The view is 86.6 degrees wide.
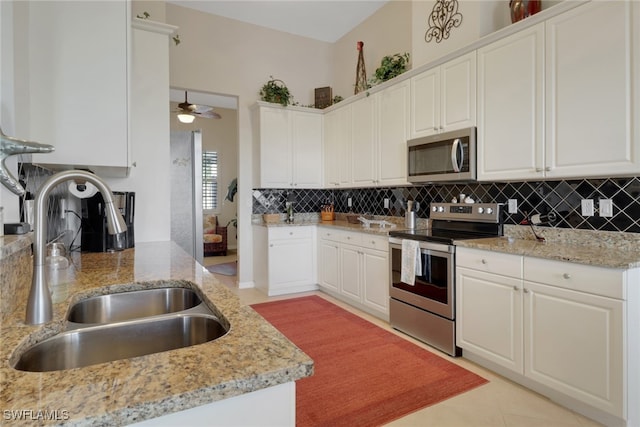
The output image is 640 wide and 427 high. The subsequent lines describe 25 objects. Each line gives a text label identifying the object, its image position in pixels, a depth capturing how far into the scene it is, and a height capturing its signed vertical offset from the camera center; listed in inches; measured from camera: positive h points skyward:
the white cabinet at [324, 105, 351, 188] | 174.9 +33.5
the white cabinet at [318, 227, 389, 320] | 135.4 -26.5
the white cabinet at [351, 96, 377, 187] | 156.0 +32.5
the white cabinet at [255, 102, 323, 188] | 180.4 +34.8
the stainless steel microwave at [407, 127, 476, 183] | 109.9 +18.1
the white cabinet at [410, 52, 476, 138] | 110.5 +39.0
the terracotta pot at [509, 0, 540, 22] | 99.8 +59.4
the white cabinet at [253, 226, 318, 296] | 171.2 -25.6
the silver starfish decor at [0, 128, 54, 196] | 40.4 +7.5
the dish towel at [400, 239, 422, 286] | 113.7 -17.9
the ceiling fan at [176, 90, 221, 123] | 201.2 +60.4
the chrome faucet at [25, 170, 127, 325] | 32.5 -2.0
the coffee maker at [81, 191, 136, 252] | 88.5 -4.7
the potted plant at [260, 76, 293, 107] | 181.9 +62.2
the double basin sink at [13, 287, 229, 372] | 35.1 -14.8
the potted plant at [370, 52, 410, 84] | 149.1 +62.5
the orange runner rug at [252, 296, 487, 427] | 78.8 -46.1
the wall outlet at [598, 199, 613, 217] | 88.0 +0.2
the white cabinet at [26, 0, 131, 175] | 65.5 +26.0
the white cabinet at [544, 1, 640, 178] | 75.5 +28.3
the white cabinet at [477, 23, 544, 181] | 92.5 +29.6
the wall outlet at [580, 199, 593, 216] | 91.8 +0.4
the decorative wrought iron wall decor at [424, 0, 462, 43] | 117.0 +67.5
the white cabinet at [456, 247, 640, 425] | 68.4 -27.9
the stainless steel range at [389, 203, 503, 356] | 104.4 -21.0
